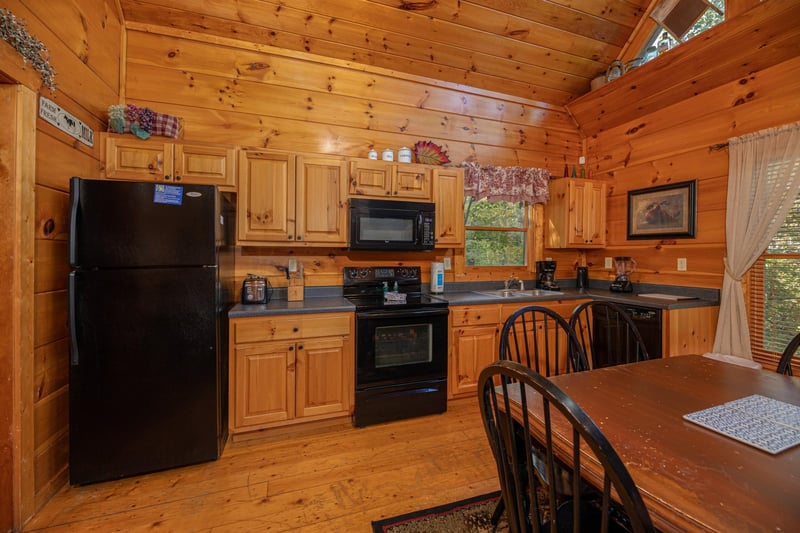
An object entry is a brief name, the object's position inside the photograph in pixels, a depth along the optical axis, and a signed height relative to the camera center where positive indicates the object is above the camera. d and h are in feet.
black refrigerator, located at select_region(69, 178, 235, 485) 6.09 -1.23
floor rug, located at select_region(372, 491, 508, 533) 5.19 -3.97
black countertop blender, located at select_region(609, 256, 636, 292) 11.19 -0.25
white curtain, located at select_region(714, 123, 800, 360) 7.91 +1.53
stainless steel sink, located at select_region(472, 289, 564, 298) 10.79 -0.91
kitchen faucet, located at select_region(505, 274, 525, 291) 11.99 -0.61
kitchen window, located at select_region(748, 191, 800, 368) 7.90 -0.67
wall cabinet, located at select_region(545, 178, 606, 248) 11.85 +1.80
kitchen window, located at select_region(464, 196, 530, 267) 11.80 +1.14
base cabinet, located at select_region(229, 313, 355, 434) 7.44 -2.41
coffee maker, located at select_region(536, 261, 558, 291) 11.99 -0.39
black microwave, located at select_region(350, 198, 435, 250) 9.00 +1.04
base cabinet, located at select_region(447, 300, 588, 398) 9.29 -2.11
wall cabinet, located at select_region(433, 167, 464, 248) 10.00 +1.71
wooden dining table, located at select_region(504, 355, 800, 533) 2.19 -1.51
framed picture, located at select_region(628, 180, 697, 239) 9.96 +1.68
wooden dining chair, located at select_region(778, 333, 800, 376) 4.65 -1.21
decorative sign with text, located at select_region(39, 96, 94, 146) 5.72 +2.53
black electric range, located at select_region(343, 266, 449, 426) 8.23 -2.34
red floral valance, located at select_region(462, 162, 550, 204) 11.27 +2.74
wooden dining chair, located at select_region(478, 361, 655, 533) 1.87 -1.43
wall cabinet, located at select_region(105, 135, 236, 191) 7.32 +2.19
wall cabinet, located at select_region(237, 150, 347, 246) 8.30 +1.56
